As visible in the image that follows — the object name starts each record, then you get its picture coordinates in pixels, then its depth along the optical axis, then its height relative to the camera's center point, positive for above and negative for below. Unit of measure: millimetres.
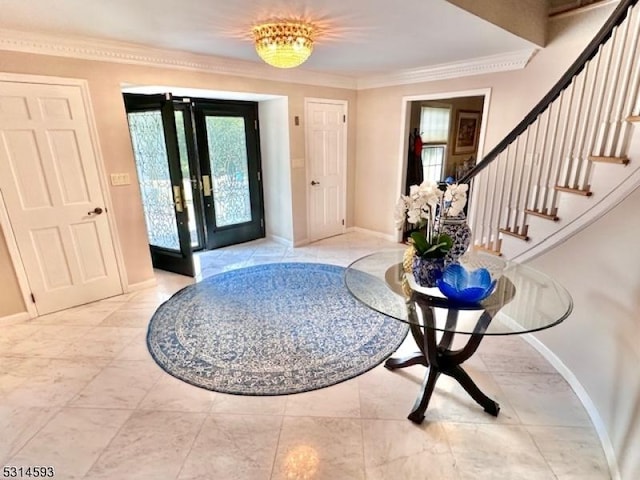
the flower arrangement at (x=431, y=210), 1783 -311
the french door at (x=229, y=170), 4332 -165
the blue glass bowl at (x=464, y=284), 1656 -667
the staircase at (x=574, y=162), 1754 -79
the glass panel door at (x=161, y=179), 3379 -214
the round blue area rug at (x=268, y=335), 2167 -1377
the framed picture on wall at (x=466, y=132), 5531 +343
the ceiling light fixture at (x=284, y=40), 2334 +834
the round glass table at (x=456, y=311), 1644 -816
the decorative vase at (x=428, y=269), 1810 -632
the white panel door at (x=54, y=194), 2566 -267
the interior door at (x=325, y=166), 4500 -144
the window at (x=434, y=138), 5016 +233
